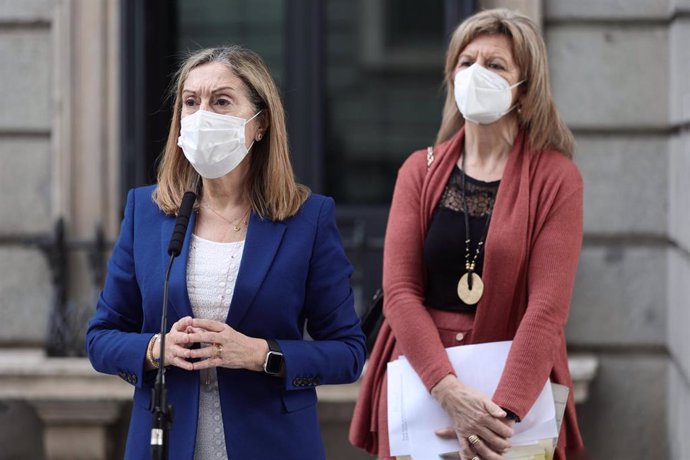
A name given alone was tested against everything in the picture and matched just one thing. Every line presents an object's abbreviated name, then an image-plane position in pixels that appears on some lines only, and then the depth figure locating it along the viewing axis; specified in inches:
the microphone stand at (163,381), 218.1
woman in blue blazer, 245.4
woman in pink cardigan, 286.4
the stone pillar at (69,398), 469.1
